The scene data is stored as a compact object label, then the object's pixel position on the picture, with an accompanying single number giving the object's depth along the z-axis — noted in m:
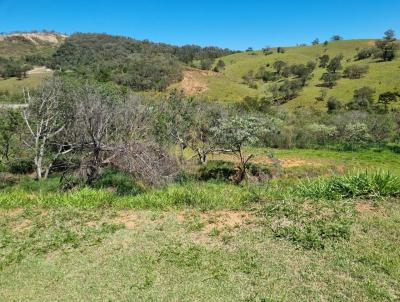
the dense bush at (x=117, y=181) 11.98
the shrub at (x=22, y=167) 20.22
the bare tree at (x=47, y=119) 17.02
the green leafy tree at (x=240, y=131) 18.52
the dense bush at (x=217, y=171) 20.81
